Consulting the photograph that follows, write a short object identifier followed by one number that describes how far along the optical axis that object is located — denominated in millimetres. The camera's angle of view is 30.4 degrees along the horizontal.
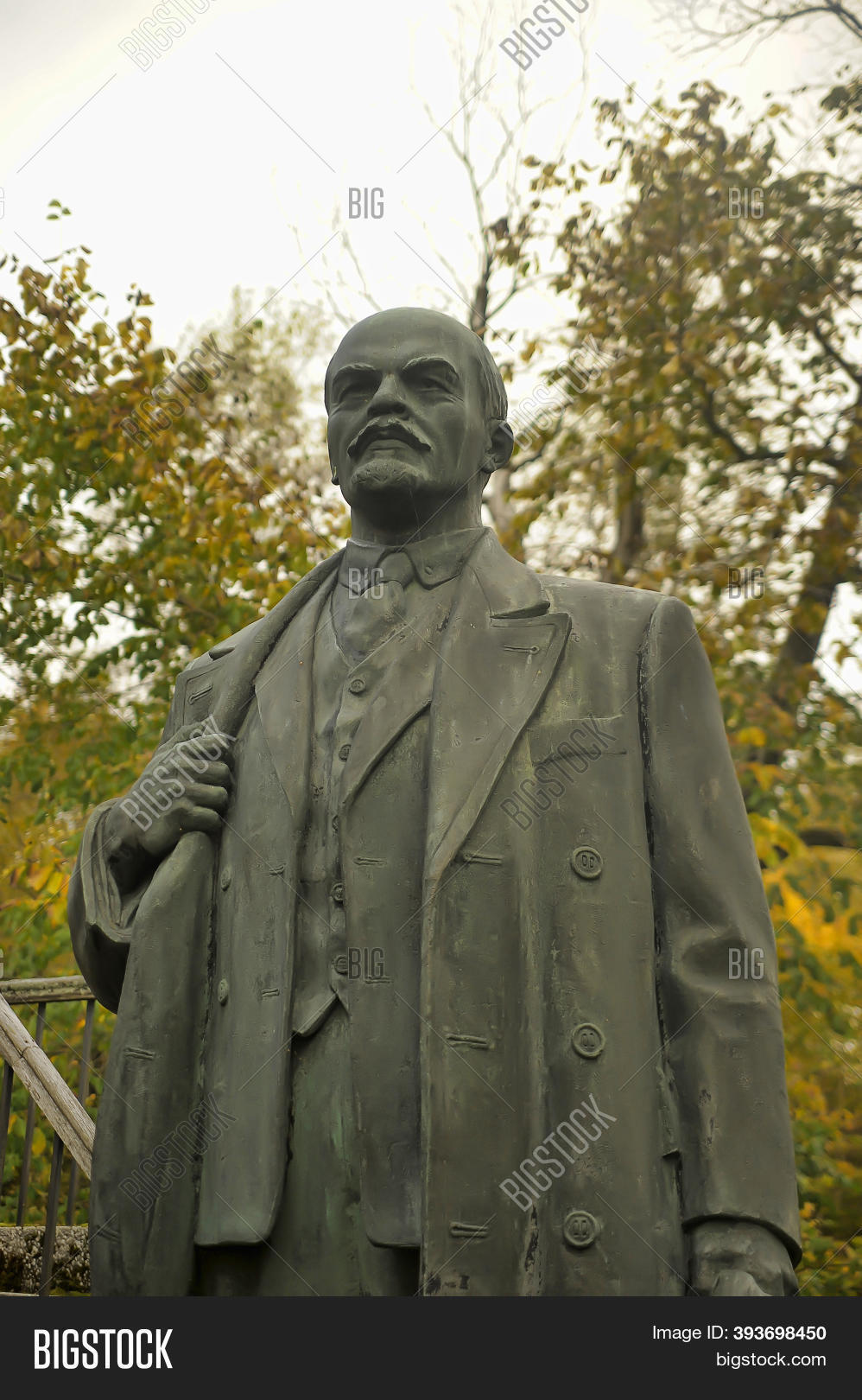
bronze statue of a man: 3252
